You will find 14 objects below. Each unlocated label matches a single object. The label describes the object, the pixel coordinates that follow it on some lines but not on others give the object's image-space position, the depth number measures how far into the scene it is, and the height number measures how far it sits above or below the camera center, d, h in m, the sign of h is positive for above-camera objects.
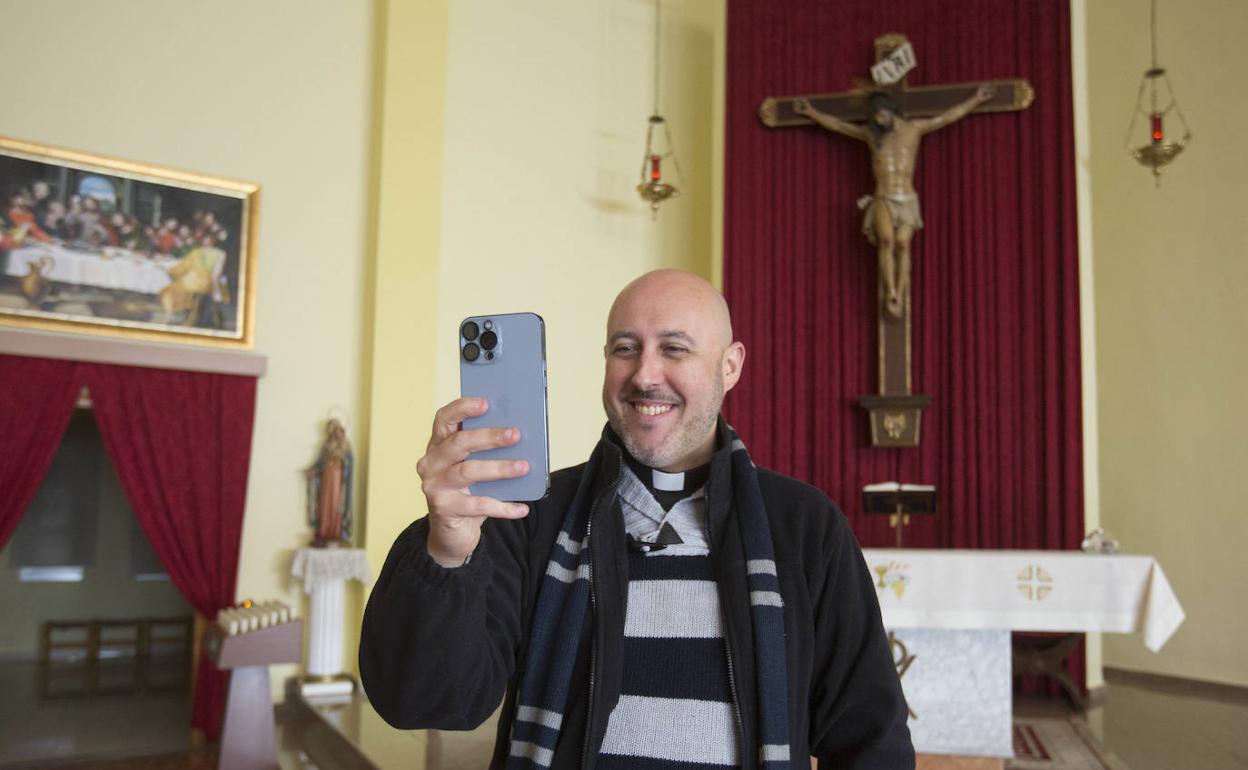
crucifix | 7.75 +2.12
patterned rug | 5.42 -1.62
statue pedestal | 6.77 -1.07
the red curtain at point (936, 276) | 7.78 +1.48
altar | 4.78 -0.74
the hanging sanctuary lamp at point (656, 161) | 7.71 +2.47
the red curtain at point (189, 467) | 6.53 -0.14
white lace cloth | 6.76 -0.77
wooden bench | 9.94 -2.01
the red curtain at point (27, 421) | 6.19 +0.13
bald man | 1.60 -0.26
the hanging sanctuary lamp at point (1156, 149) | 6.75 +2.13
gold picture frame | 6.41 +1.29
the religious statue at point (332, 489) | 6.91 -0.28
